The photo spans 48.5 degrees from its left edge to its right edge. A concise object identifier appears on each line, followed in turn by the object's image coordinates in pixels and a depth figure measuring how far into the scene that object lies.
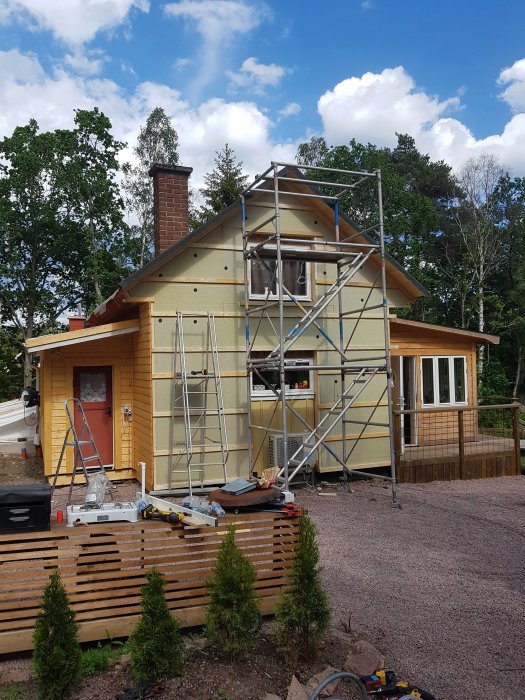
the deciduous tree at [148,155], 33.75
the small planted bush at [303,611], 4.17
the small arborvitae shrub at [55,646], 3.65
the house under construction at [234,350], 10.07
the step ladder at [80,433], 11.01
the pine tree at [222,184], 31.03
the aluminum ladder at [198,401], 10.08
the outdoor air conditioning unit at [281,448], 10.23
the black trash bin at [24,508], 4.41
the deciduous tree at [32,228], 31.52
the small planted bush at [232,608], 4.10
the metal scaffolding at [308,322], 10.09
